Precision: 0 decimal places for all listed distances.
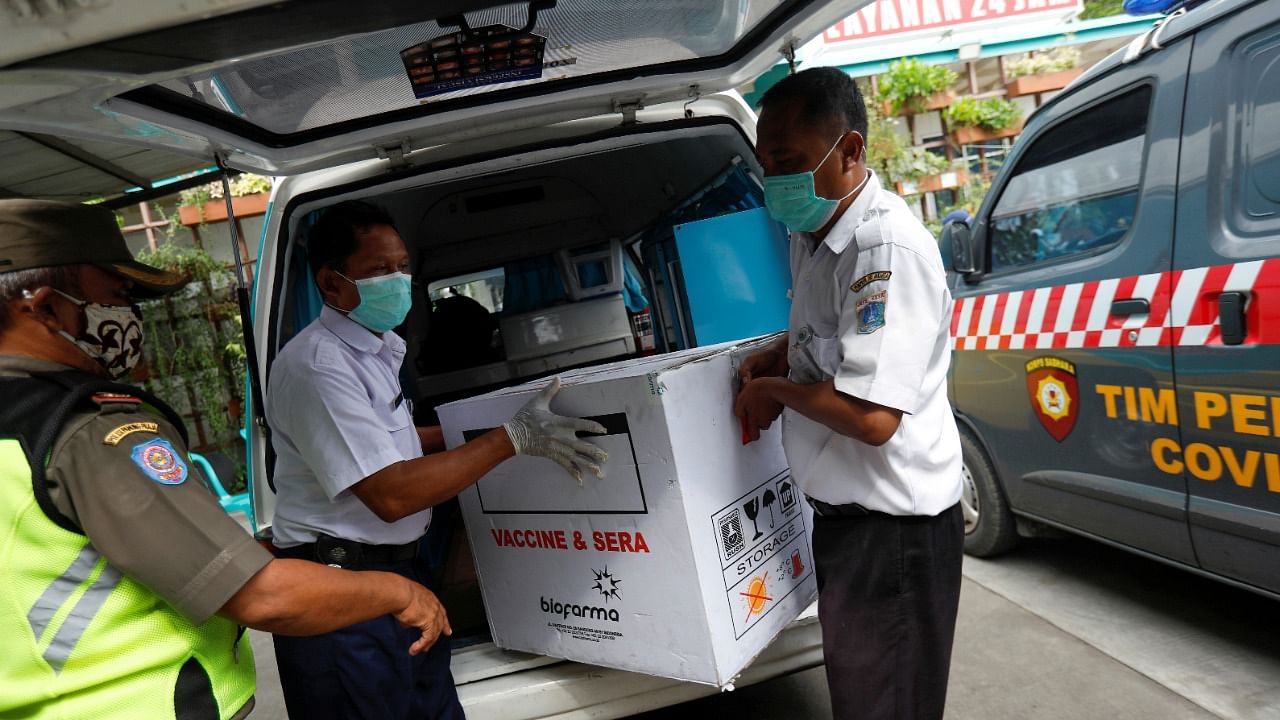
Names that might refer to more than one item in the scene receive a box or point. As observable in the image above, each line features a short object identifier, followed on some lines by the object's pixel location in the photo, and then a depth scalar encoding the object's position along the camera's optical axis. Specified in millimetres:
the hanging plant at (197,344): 7016
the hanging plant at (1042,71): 11289
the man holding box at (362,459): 1608
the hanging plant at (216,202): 7906
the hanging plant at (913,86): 11055
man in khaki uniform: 1048
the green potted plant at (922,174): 10492
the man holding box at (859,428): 1475
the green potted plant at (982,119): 11477
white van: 953
